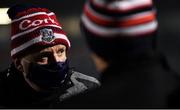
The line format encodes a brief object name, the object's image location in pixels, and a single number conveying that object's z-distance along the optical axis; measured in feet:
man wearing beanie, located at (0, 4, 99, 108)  23.00
